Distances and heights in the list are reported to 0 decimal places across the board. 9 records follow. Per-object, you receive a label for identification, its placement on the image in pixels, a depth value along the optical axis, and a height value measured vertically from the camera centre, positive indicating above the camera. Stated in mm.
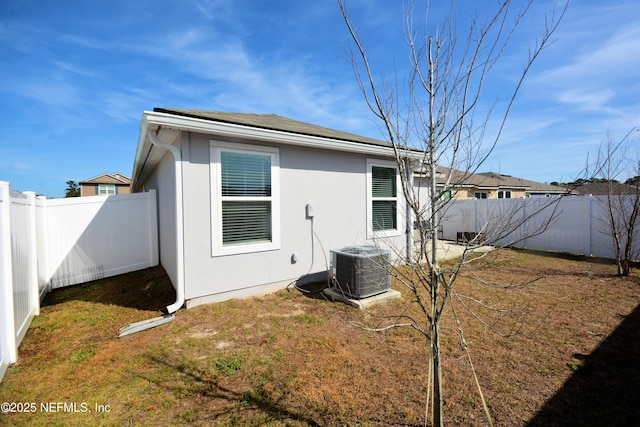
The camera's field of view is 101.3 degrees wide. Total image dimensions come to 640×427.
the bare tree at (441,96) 1695 +777
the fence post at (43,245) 5578 -822
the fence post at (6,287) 2820 -859
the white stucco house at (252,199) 4391 +169
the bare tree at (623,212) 6508 -213
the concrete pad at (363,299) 4440 -1626
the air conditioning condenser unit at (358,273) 4551 -1185
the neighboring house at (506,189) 20094 +1467
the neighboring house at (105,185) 32719 +3065
